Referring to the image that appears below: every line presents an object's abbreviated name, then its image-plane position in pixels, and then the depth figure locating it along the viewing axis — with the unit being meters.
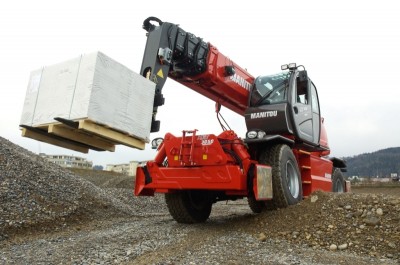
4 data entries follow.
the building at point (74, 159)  77.19
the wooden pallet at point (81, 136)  4.99
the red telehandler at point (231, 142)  6.00
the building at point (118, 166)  69.44
